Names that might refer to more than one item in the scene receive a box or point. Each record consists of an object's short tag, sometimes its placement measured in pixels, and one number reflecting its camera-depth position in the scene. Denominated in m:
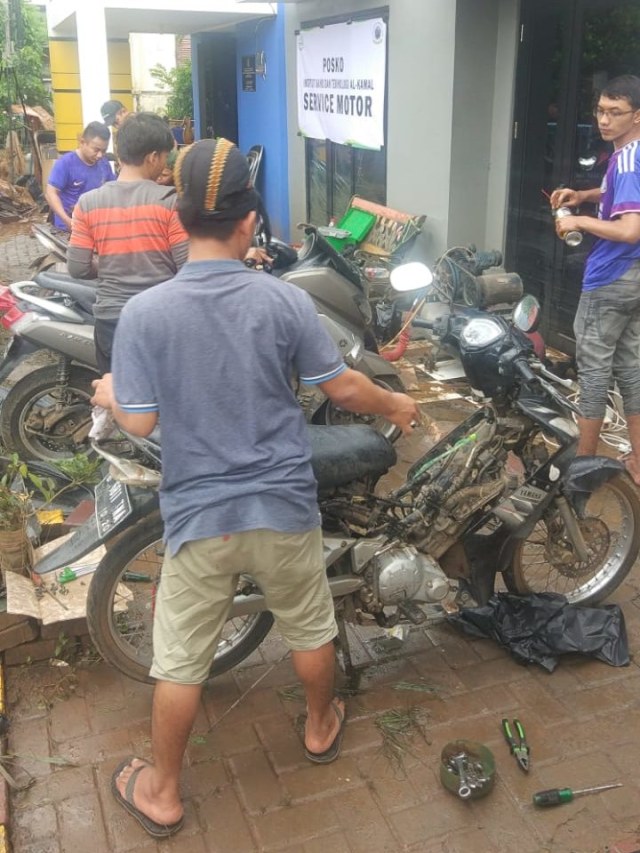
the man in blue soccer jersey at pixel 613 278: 4.20
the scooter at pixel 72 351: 4.94
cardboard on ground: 3.26
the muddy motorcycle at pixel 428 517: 2.95
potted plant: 3.38
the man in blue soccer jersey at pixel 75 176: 7.14
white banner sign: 8.66
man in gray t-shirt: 2.18
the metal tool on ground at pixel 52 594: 3.38
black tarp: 3.30
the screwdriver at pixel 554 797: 2.64
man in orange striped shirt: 4.09
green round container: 2.67
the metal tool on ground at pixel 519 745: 2.81
